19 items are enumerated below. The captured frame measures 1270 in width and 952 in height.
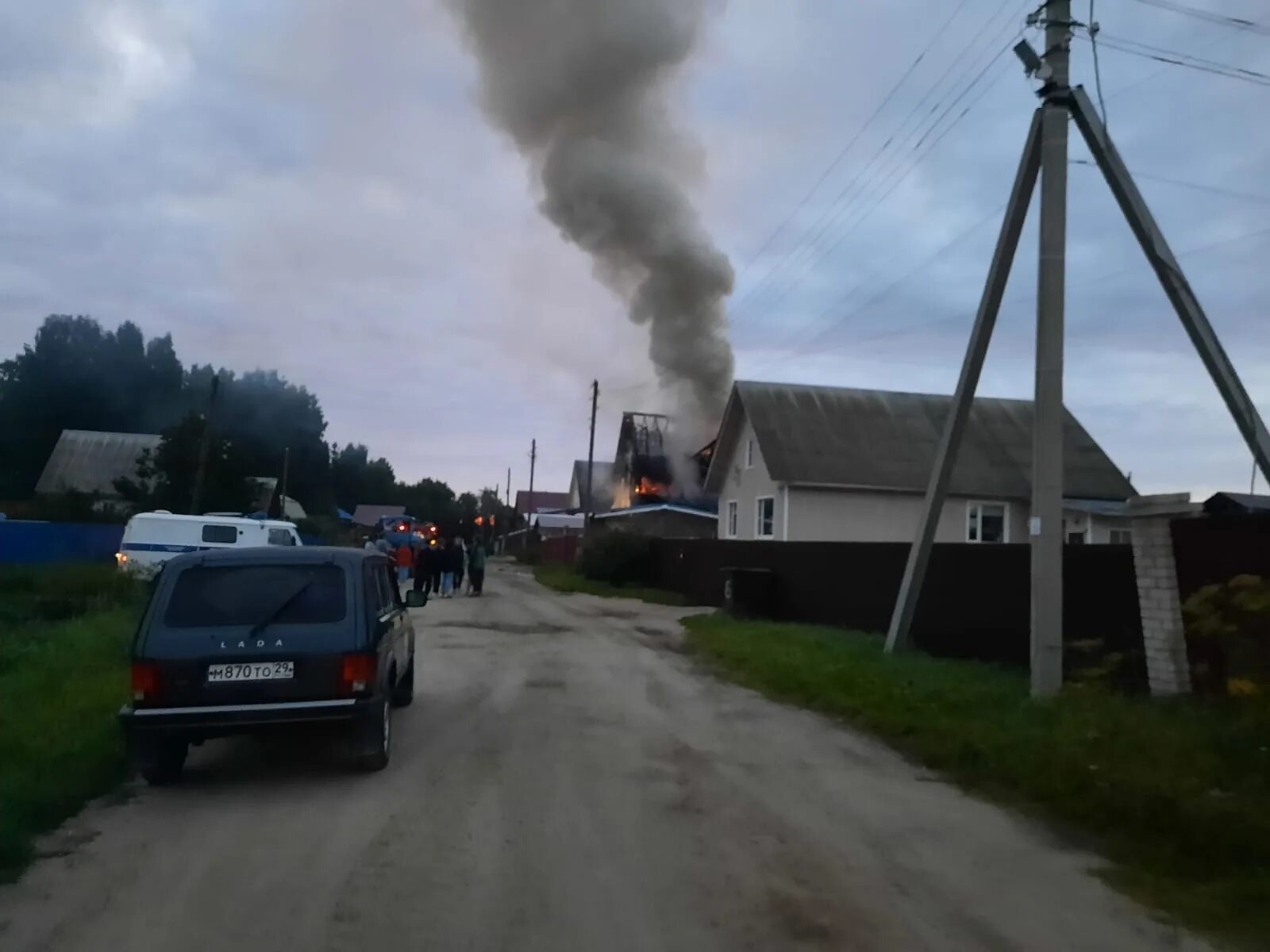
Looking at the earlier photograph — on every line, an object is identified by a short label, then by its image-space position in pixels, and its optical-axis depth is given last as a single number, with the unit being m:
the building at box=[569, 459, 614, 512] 64.50
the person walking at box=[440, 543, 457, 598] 28.59
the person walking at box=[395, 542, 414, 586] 31.66
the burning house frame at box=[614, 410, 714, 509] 41.34
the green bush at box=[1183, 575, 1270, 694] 8.13
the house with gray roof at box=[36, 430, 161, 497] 58.94
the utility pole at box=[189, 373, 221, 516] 40.53
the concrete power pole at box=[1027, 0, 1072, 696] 10.79
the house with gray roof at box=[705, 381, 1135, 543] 28.48
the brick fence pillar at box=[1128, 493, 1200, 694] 10.02
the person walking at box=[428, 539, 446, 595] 28.20
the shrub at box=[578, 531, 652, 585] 33.88
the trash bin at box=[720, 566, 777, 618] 21.80
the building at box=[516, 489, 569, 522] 97.62
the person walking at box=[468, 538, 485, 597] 28.47
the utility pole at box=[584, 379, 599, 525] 49.66
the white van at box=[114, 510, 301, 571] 24.78
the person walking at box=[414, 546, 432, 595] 27.98
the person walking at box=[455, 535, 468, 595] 29.02
